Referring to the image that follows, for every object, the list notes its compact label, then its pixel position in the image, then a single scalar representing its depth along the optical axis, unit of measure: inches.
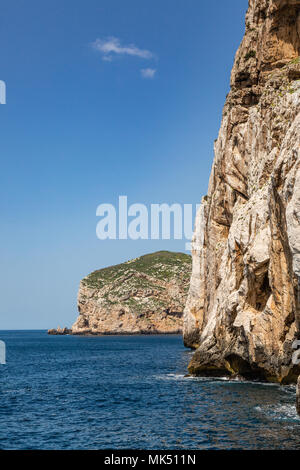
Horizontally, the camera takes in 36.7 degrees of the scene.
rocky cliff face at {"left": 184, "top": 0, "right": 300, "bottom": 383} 1439.5
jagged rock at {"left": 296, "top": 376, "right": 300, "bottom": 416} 983.0
